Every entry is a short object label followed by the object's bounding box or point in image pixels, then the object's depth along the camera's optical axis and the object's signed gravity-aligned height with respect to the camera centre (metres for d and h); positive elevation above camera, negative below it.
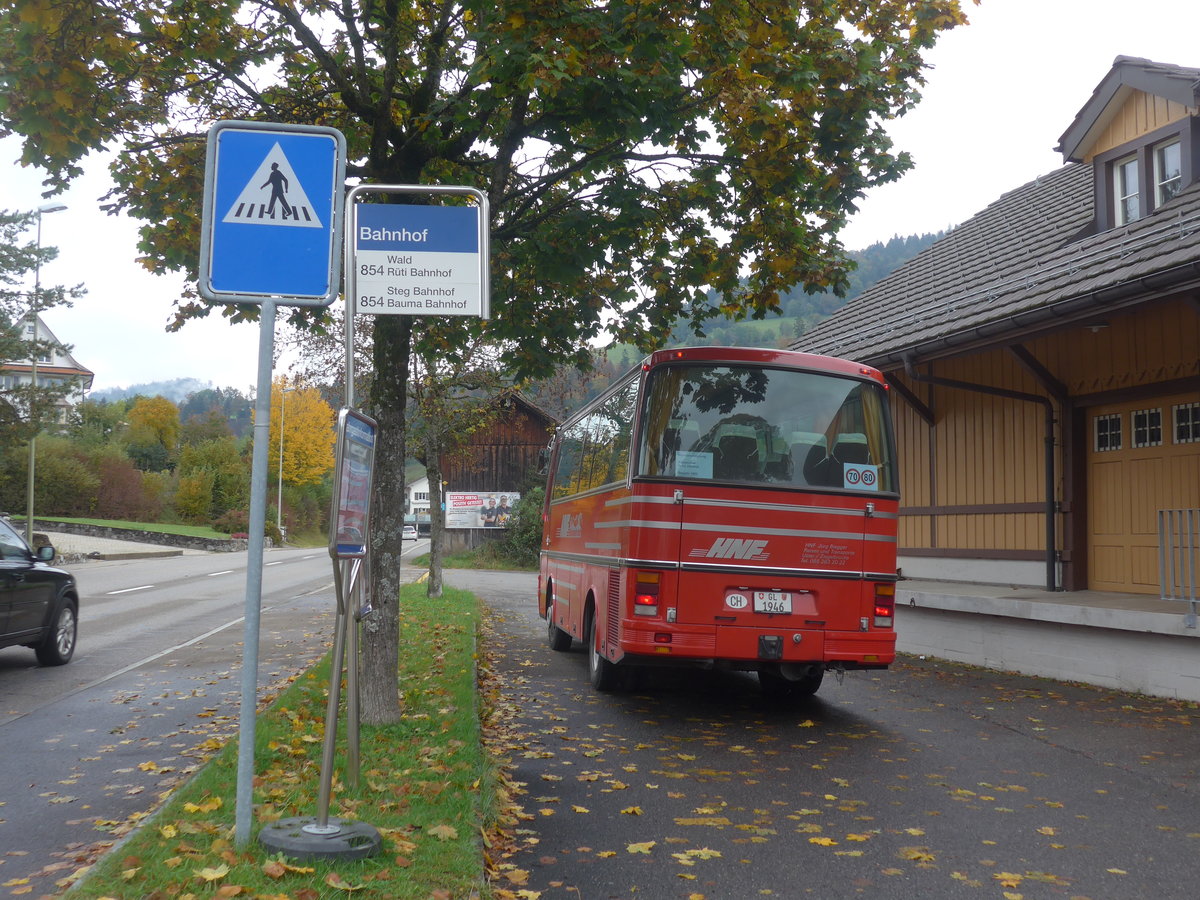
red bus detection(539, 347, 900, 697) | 8.71 -0.01
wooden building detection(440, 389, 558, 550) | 50.50 +2.51
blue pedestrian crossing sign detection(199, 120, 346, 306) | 4.72 +1.29
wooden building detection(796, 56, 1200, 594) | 11.27 +1.81
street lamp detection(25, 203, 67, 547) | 34.00 +4.78
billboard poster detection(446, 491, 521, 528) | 49.44 +0.19
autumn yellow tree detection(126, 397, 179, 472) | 87.69 +6.47
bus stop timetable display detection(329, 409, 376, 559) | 4.80 +0.12
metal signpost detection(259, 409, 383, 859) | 4.66 -0.46
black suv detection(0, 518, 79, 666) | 10.56 -0.97
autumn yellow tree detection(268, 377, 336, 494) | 79.25 +5.37
